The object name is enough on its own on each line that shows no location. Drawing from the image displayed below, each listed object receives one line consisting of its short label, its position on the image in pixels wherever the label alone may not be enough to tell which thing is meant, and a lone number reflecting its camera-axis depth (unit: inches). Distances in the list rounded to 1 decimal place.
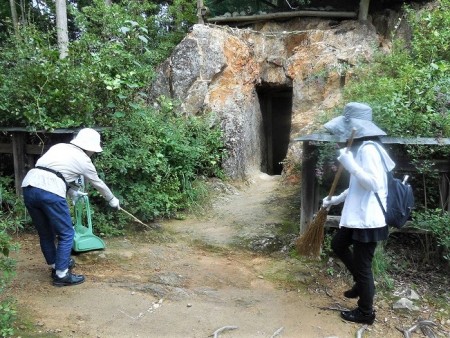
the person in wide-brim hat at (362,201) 126.4
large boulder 329.7
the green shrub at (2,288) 110.9
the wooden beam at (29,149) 220.3
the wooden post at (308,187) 187.3
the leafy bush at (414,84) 175.5
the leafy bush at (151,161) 222.7
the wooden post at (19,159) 223.6
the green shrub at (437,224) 164.4
